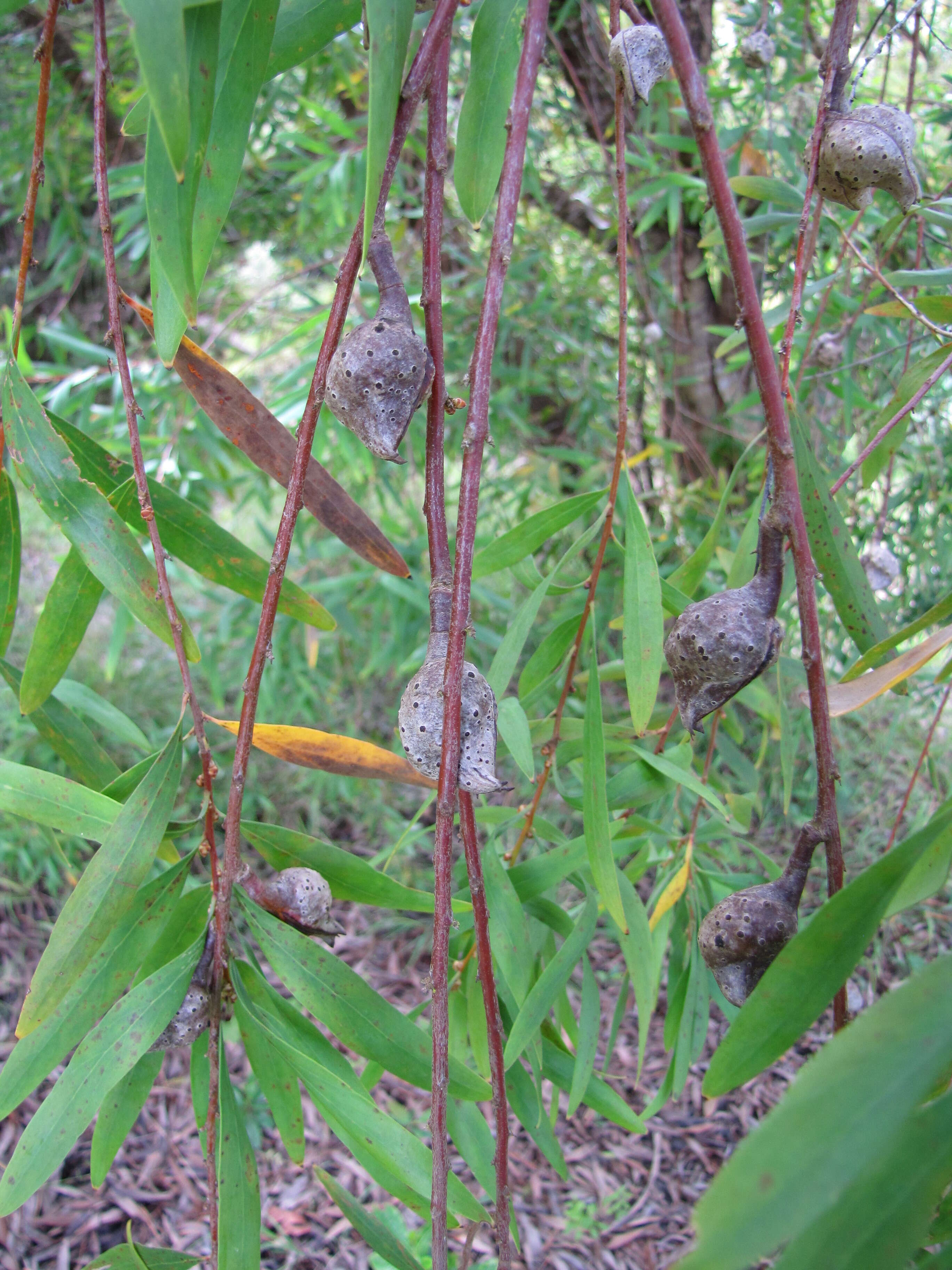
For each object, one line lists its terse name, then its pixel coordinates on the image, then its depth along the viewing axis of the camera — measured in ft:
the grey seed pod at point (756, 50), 2.84
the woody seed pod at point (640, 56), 1.39
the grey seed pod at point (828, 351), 2.82
